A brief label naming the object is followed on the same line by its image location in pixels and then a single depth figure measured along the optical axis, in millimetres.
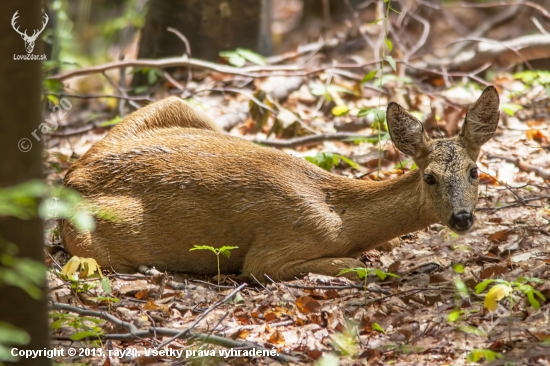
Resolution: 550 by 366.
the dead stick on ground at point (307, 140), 17672
